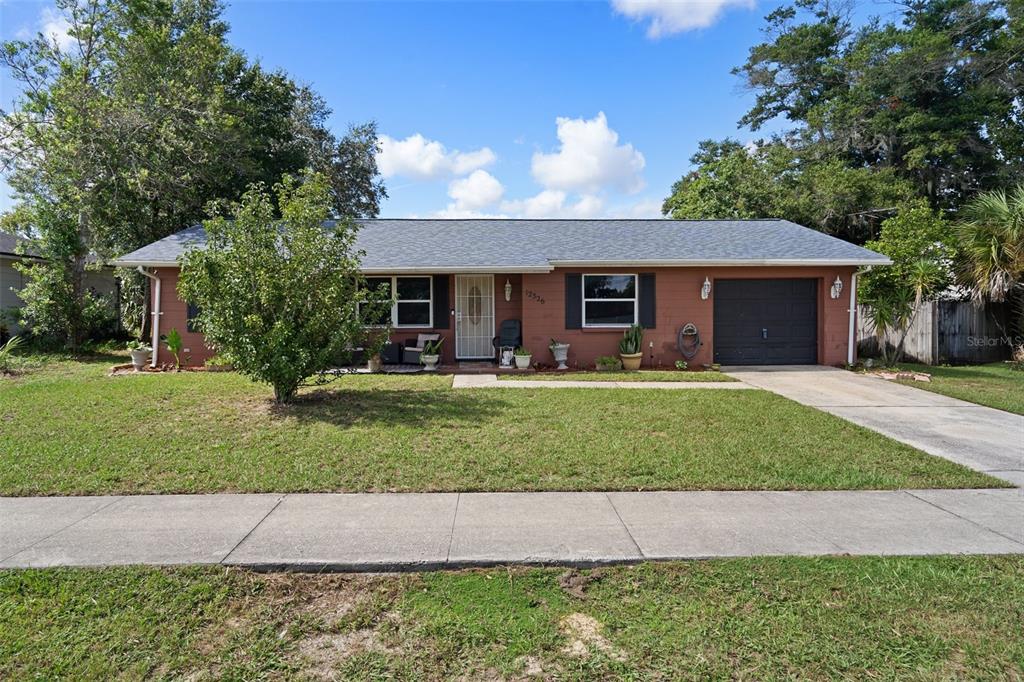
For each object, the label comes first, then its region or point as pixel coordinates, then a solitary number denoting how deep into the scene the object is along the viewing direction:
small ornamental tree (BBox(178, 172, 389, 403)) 7.43
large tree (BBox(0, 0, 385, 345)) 14.32
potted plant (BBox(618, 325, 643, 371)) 12.23
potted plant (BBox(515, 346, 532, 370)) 12.12
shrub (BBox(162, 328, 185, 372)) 11.87
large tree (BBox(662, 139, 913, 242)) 19.11
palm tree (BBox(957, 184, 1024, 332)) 12.63
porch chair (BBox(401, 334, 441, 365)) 12.61
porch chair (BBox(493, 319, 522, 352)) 12.73
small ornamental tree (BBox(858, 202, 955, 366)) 12.56
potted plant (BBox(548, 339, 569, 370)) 12.33
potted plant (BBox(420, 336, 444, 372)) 12.09
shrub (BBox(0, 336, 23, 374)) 11.63
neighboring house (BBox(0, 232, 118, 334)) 16.48
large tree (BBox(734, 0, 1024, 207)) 19.70
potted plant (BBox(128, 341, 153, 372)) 12.01
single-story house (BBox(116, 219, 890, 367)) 12.50
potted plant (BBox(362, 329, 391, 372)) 8.49
